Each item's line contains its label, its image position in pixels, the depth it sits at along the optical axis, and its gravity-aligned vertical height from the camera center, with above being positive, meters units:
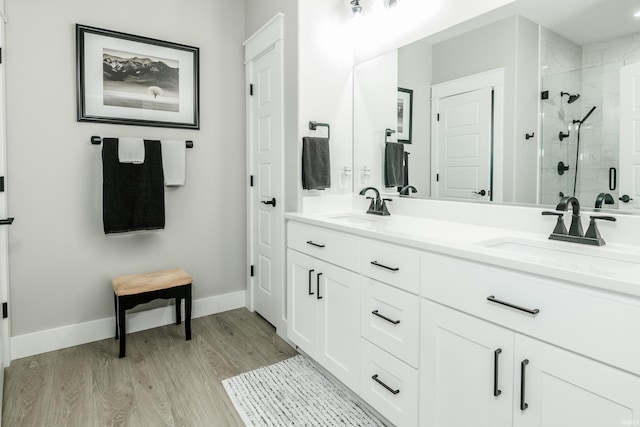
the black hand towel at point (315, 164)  2.39 +0.21
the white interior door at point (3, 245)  2.13 -0.28
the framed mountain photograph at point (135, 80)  2.43 +0.80
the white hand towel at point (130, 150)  2.45 +0.30
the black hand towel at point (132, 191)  2.43 +0.04
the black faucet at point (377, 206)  2.32 -0.06
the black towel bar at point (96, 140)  2.43 +0.37
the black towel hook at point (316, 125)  2.42 +0.47
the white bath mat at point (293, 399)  1.74 -1.01
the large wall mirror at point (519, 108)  1.44 +0.42
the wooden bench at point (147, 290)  2.30 -0.59
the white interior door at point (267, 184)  2.59 +0.09
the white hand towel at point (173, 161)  2.66 +0.25
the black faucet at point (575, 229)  1.39 -0.12
